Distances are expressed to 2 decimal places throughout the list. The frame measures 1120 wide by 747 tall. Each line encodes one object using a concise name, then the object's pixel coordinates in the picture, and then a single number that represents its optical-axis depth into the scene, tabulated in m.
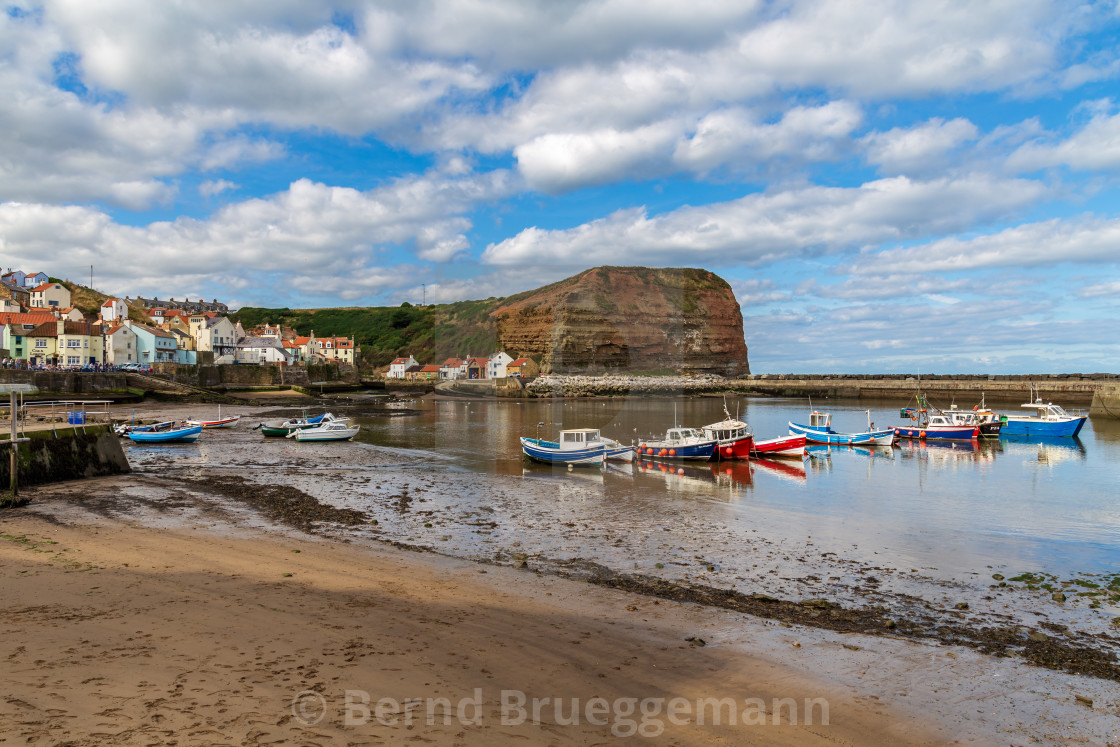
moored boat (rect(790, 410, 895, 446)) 35.44
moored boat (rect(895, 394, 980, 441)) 39.12
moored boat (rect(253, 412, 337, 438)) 36.19
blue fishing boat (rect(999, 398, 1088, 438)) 39.49
